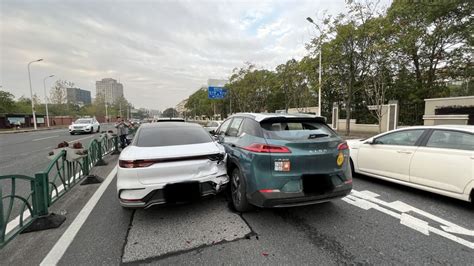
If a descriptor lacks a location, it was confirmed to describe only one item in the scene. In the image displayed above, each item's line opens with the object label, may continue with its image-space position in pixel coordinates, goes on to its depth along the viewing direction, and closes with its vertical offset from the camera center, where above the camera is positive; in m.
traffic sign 36.16 +3.90
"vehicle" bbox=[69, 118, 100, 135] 20.06 -0.62
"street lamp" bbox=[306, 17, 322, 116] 15.48 +6.42
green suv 3.10 -0.69
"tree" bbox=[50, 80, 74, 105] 50.84 +6.01
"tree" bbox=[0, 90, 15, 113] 38.69 +3.31
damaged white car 3.16 -0.80
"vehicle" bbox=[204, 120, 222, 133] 14.52 -0.49
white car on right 3.61 -0.86
